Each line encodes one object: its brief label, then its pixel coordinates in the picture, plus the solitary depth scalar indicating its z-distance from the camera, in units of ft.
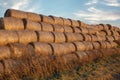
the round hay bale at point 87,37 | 44.50
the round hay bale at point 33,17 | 34.75
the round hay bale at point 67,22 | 42.78
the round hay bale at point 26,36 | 29.45
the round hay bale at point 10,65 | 24.67
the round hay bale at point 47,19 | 36.97
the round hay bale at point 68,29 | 40.71
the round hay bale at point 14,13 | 31.69
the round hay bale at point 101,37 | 50.53
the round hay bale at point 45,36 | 32.53
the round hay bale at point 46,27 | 35.05
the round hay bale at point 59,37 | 35.76
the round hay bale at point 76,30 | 43.27
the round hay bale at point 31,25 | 31.83
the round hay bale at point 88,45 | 42.69
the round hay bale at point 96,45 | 45.70
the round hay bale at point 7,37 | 27.17
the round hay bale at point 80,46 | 39.32
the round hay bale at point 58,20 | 39.86
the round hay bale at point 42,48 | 30.17
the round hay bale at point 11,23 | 28.73
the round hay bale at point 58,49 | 33.06
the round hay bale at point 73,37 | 38.96
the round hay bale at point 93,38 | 47.42
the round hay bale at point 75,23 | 45.03
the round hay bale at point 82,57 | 35.63
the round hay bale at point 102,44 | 48.34
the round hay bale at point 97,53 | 40.66
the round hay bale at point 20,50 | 27.12
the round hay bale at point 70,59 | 32.54
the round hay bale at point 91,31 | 49.01
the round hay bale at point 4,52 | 25.92
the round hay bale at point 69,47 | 36.28
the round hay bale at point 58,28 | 37.76
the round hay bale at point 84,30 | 45.75
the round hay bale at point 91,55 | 38.40
